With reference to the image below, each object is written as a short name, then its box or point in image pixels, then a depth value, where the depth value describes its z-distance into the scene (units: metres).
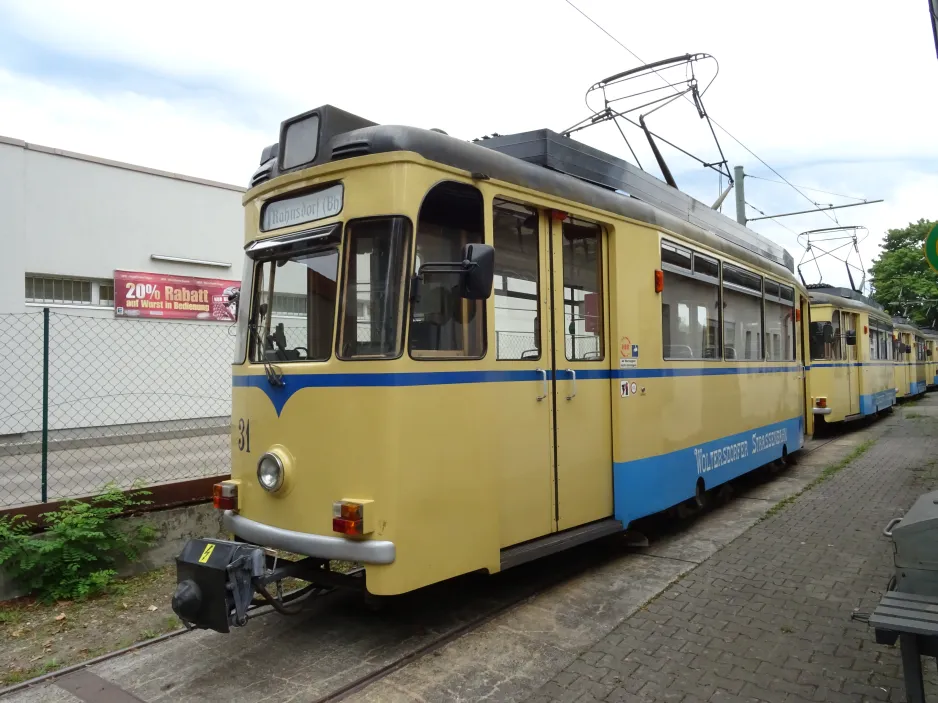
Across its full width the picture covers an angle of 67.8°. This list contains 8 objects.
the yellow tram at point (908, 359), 23.17
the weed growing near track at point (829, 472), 8.02
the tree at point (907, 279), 39.34
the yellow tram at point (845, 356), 14.69
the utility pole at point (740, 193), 16.64
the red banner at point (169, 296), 12.77
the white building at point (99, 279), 10.26
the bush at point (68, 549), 4.99
